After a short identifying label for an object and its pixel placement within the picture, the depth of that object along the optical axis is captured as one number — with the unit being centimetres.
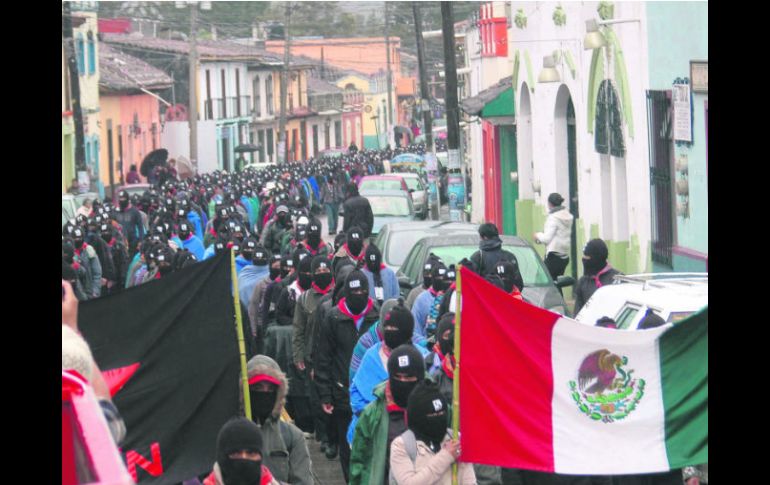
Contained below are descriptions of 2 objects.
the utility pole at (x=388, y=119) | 8389
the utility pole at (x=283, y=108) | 6688
